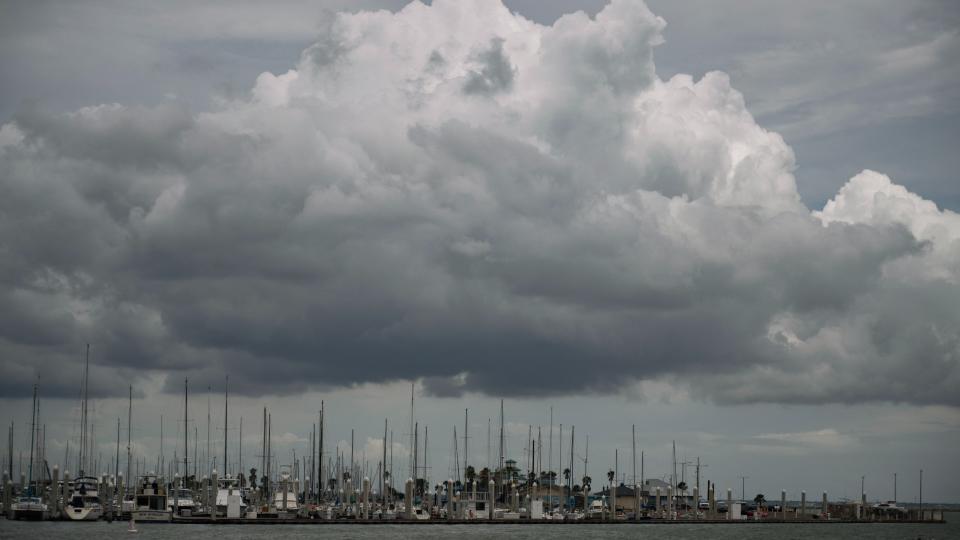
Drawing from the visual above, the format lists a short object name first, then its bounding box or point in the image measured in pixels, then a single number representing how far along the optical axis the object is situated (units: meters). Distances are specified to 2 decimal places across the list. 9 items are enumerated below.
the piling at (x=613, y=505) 184.88
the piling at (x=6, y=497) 164.00
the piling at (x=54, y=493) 155.20
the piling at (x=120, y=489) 167.34
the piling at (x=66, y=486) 162.80
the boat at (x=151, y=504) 155.88
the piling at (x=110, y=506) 159.44
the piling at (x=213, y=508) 154.52
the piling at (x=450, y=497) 173.62
